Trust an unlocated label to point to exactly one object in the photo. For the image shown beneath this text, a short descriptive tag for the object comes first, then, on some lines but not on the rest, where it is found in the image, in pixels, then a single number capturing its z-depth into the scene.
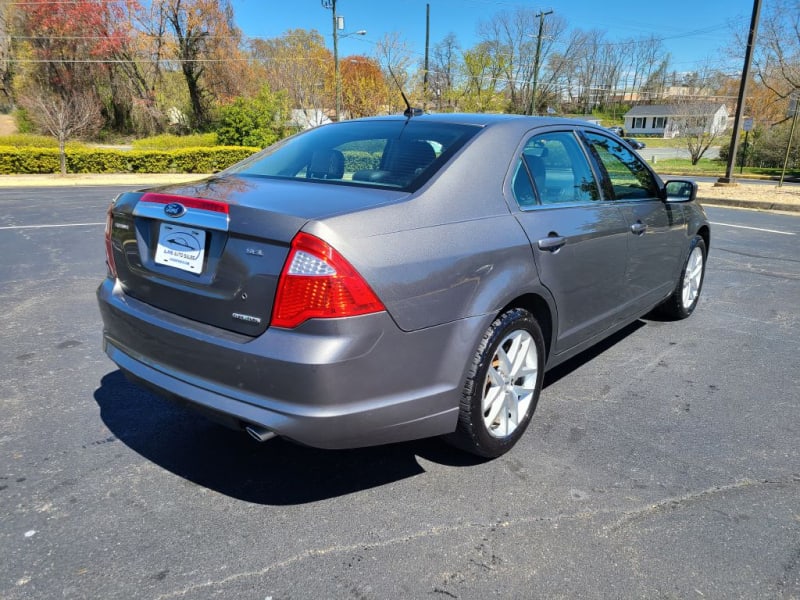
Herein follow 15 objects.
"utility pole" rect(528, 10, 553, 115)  37.07
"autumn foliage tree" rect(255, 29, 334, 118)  39.84
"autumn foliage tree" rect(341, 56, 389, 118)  35.91
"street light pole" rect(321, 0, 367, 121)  29.80
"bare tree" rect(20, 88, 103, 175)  22.94
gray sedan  2.07
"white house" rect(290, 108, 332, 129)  40.06
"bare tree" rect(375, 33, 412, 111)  35.47
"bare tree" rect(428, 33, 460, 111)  46.94
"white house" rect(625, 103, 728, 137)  39.56
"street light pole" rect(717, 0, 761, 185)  17.22
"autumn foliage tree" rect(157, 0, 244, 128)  37.75
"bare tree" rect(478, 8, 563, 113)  53.25
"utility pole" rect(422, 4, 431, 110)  38.59
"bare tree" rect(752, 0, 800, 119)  28.05
